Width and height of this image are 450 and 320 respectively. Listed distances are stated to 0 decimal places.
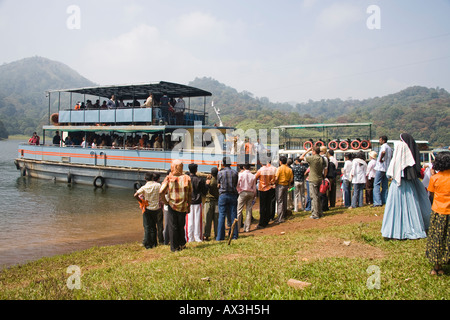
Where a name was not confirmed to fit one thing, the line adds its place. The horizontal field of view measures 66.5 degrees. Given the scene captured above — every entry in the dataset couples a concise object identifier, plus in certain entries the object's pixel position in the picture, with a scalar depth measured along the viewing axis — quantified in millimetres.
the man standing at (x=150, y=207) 6945
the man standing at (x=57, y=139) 23814
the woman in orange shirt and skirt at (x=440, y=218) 4309
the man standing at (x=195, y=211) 7378
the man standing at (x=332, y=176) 10086
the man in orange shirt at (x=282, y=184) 9117
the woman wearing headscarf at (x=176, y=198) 6367
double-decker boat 17953
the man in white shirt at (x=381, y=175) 8625
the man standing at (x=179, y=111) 19272
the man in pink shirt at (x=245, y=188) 8350
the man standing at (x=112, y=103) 20573
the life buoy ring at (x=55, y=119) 23884
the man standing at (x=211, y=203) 8102
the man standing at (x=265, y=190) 8961
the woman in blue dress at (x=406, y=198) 5711
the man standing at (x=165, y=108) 18859
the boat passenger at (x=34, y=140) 24922
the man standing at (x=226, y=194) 7637
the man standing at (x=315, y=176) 8773
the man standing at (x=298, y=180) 9922
